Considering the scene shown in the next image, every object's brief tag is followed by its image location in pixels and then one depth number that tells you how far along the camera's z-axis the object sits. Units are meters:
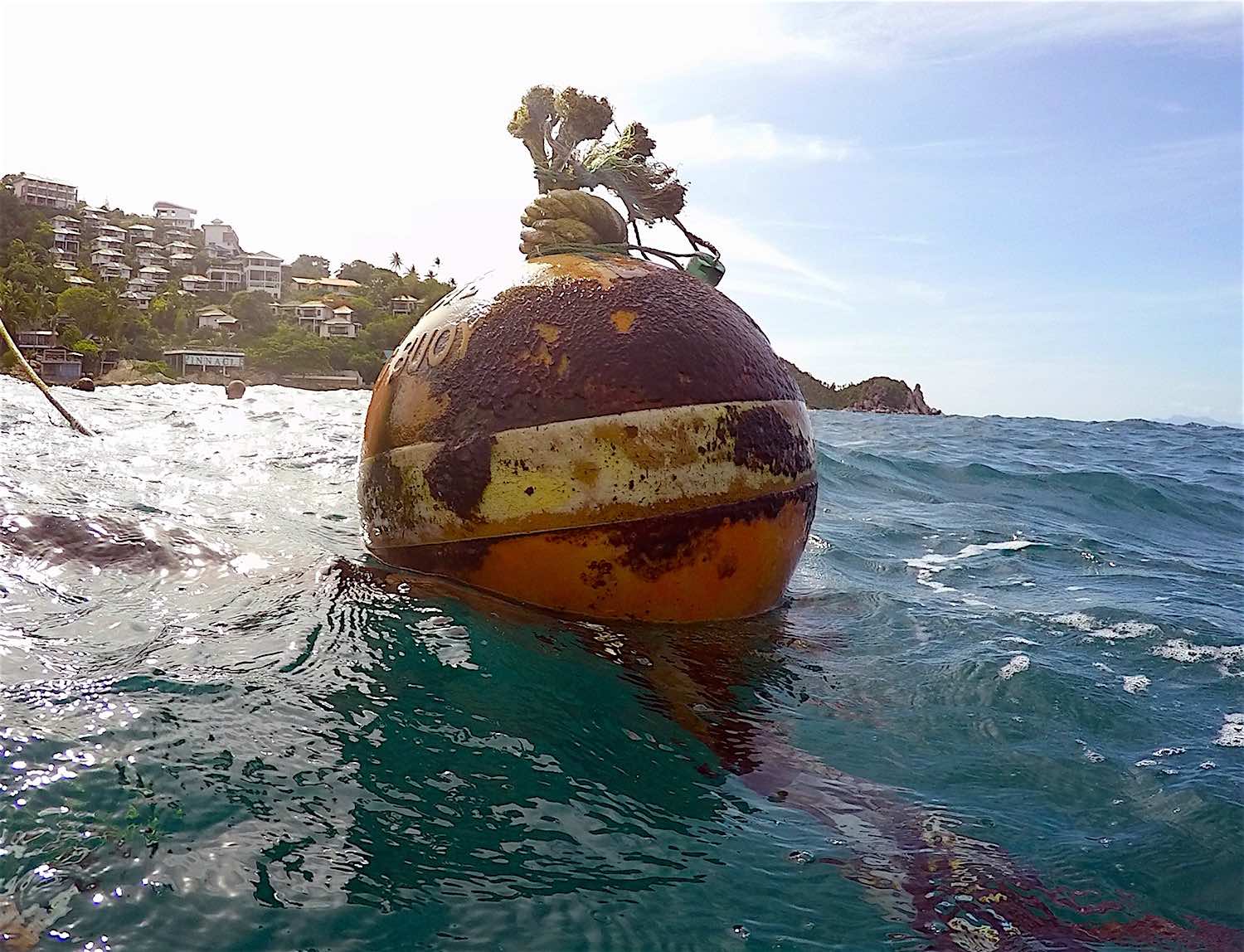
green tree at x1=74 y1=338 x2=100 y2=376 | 57.33
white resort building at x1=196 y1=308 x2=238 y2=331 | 84.88
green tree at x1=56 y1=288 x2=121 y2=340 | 62.81
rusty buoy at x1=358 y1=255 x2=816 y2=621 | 3.22
